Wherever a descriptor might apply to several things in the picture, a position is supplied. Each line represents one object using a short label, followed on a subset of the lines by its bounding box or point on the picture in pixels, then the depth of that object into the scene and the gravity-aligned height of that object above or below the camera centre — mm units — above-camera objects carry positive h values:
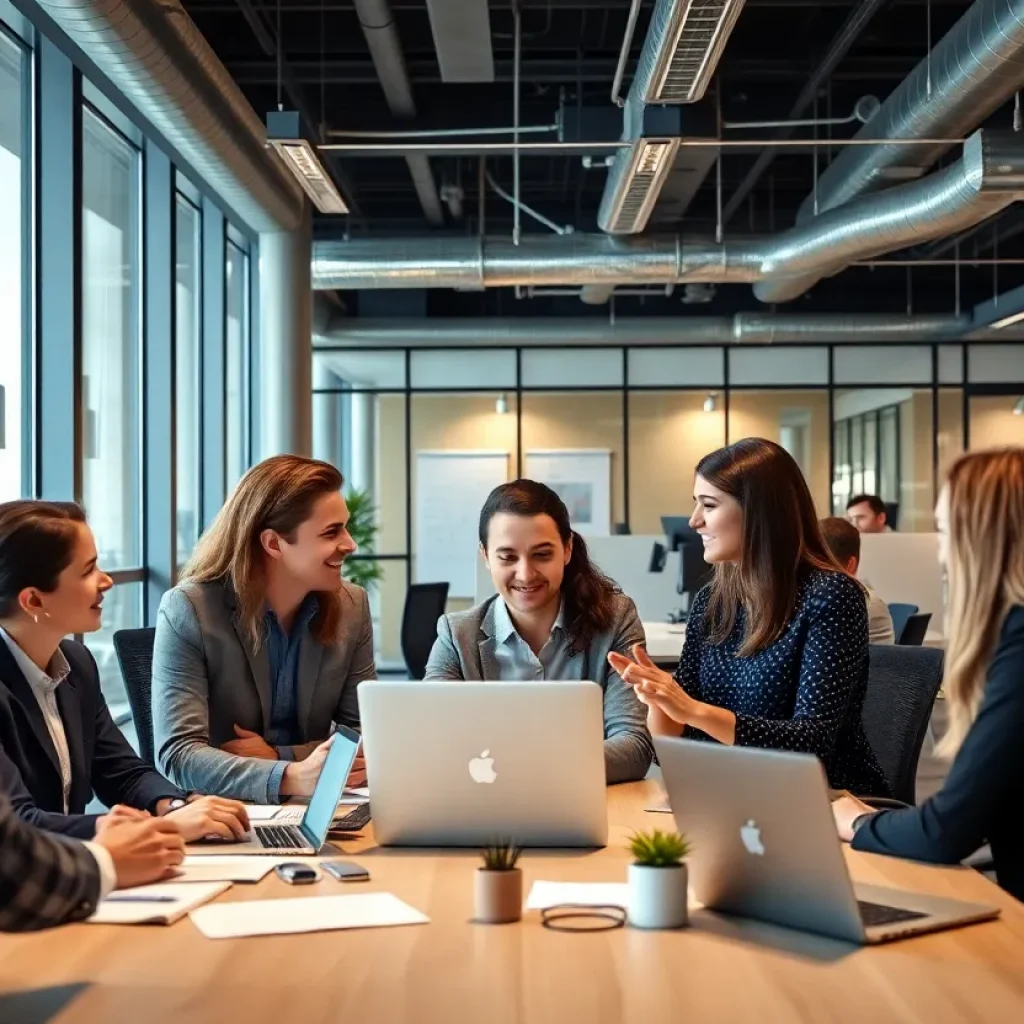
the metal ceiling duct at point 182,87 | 5027 +1673
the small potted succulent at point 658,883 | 1890 -527
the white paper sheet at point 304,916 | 1900 -596
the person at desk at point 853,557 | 5195 -250
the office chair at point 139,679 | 3340 -446
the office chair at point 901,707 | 3207 -498
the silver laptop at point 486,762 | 2252 -440
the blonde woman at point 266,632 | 3012 -313
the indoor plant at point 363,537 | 13266 -429
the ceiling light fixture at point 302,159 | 6188 +1575
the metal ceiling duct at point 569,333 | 12914 +1501
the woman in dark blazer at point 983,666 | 1962 -247
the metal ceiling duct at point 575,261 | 9727 +1660
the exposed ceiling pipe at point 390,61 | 7156 +2444
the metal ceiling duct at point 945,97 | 5699 +1896
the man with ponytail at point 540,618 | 3141 -291
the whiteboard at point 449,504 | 13938 -118
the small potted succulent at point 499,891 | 1929 -551
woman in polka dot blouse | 2844 -282
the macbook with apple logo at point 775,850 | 1788 -479
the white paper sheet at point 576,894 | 2016 -593
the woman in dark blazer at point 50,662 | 2520 -318
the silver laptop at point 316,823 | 2293 -565
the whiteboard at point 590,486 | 13891 +64
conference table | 1572 -587
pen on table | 2031 -595
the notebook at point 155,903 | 1941 -594
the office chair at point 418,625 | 8469 -810
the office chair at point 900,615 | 6341 -570
